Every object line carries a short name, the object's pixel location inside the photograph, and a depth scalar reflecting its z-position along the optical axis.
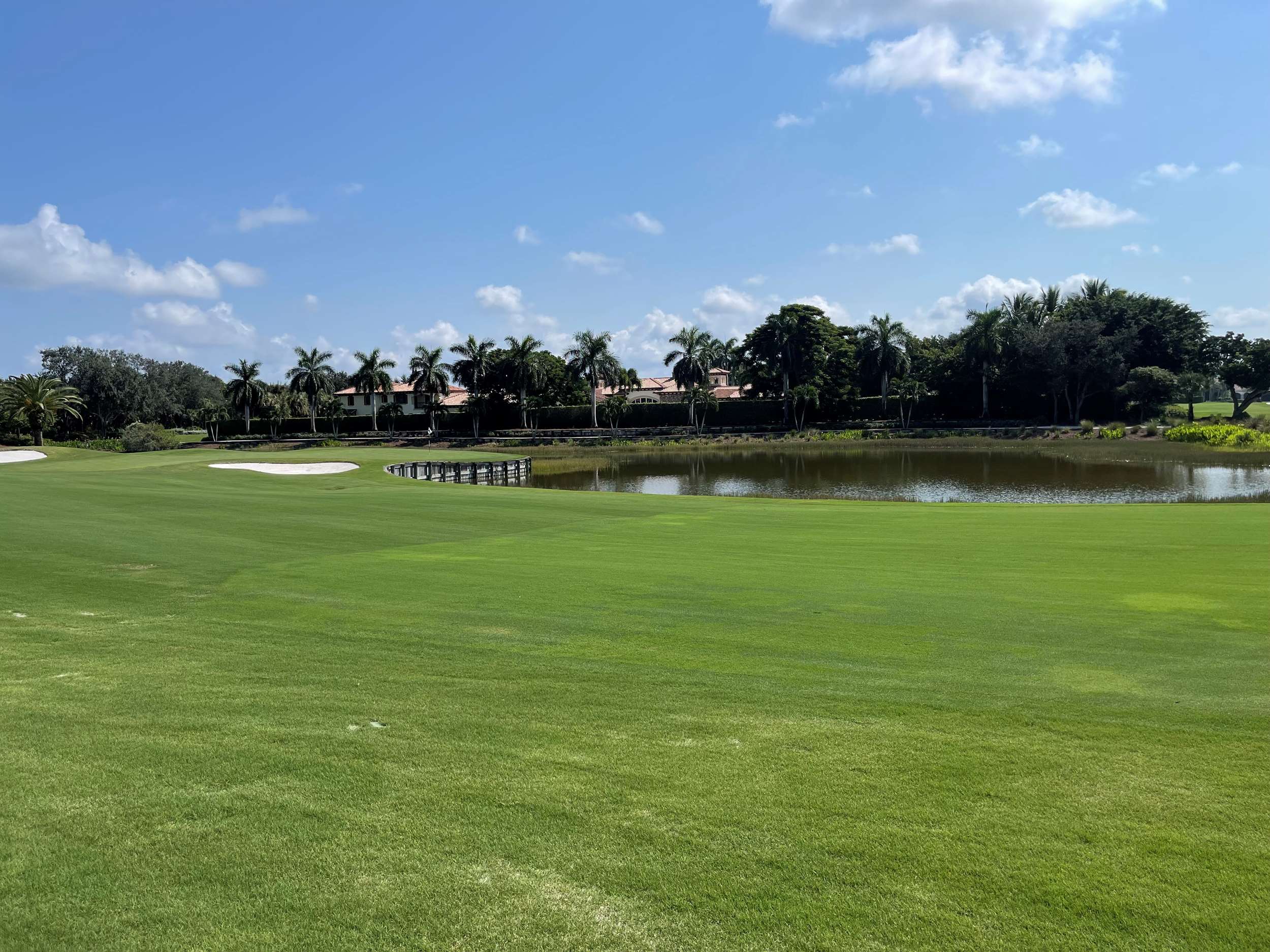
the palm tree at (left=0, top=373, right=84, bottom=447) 89.50
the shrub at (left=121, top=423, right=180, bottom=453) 79.81
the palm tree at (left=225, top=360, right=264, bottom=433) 105.50
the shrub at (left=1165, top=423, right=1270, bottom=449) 57.31
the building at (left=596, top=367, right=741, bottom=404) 131.00
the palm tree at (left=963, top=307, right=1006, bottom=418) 87.94
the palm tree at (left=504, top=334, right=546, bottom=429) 101.31
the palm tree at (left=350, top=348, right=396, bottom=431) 104.12
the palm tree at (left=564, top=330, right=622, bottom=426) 105.81
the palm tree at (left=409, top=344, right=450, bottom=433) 104.44
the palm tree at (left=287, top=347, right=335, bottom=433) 105.75
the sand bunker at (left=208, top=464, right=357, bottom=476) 45.44
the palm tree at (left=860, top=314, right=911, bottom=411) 93.69
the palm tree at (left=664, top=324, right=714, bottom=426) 109.62
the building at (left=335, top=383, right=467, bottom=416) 125.44
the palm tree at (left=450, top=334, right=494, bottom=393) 103.75
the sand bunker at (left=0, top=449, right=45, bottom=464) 50.72
